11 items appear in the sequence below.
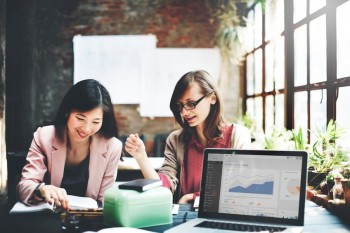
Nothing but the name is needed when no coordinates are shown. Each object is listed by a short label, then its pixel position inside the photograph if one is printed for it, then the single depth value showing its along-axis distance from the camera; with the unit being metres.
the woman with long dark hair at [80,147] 2.31
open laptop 1.60
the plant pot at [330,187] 2.10
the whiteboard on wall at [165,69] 6.12
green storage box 1.62
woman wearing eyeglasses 2.34
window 2.65
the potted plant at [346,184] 1.82
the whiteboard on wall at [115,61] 6.13
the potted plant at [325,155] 2.42
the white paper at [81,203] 1.88
